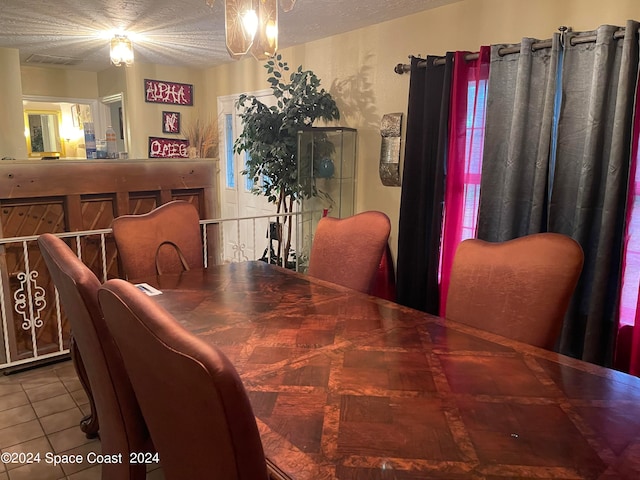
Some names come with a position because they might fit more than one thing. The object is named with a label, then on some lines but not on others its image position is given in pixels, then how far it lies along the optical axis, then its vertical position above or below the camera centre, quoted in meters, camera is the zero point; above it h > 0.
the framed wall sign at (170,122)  5.73 +0.37
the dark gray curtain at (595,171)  2.26 -0.04
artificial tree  3.82 +0.25
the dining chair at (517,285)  1.65 -0.45
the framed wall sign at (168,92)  5.55 +0.71
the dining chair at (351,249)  2.35 -0.46
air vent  5.12 +1.00
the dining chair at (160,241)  2.48 -0.46
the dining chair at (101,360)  1.24 -0.56
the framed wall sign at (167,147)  5.66 +0.07
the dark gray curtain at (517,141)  2.56 +0.11
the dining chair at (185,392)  0.75 -0.39
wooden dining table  0.94 -0.58
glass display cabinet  3.84 -0.09
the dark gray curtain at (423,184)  3.09 -0.17
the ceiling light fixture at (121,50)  3.74 +0.79
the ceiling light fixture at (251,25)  1.91 +0.52
